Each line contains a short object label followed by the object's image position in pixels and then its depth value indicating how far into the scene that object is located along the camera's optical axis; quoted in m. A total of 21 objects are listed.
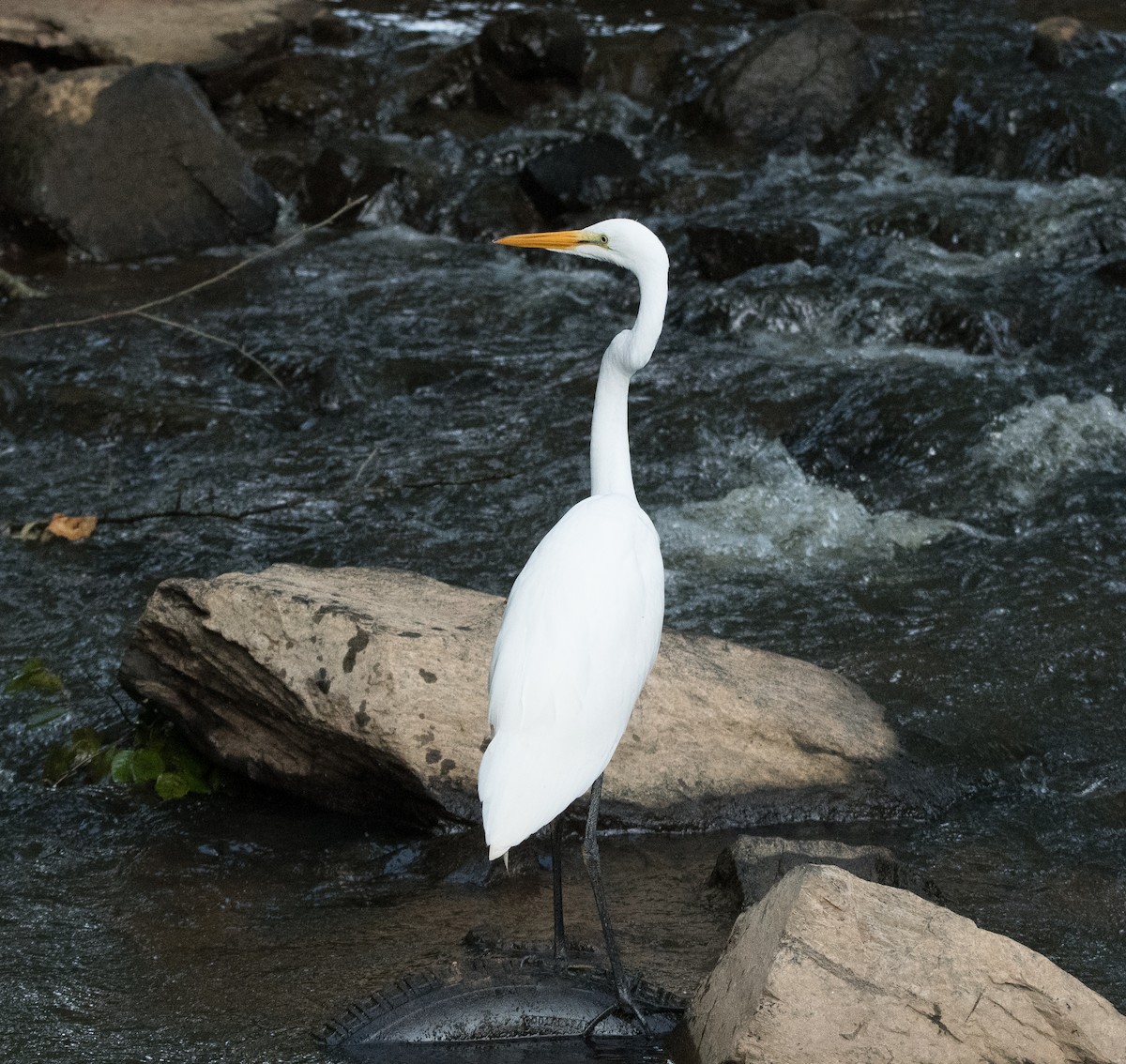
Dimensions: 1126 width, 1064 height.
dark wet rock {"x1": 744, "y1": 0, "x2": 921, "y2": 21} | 23.16
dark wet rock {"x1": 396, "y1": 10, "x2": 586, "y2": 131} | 21.31
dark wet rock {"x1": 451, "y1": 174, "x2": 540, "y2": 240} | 17.83
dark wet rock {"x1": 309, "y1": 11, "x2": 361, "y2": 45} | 23.22
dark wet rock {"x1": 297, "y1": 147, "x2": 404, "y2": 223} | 18.55
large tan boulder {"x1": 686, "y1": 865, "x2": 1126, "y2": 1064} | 4.75
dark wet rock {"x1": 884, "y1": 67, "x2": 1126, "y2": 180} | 18.14
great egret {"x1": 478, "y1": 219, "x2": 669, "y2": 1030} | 5.50
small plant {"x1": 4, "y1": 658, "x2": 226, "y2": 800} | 7.54
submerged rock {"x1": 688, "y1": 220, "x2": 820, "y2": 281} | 15.83
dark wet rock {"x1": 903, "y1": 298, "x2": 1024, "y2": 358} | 13.82
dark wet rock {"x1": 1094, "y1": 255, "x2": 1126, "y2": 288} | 14.90
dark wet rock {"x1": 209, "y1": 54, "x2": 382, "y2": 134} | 21.03
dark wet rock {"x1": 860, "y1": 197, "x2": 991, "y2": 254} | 16.48
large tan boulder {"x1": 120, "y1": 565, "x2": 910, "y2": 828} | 6.97
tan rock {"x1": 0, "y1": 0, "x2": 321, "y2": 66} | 20.02
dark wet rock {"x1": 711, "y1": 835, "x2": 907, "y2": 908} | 6.26
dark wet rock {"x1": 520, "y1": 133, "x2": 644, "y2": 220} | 17.80
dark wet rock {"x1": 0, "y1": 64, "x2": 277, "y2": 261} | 16.52
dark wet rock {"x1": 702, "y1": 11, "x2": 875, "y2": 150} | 19.73
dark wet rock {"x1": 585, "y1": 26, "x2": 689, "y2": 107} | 21.66
